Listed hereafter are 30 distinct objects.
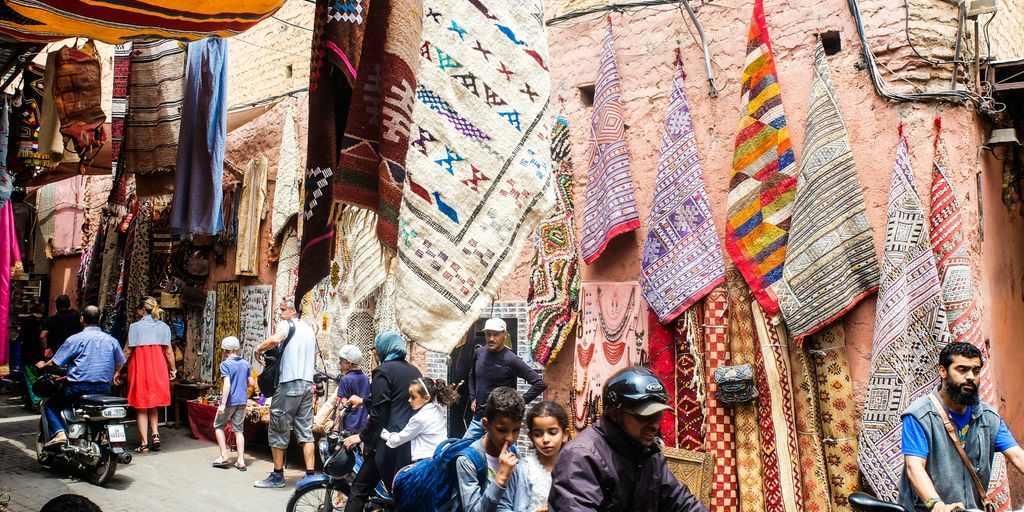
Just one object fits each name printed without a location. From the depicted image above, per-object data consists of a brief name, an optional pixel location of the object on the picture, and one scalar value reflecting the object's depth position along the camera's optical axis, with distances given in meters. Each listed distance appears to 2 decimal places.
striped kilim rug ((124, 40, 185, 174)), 4.97
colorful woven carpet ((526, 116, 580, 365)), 6.03
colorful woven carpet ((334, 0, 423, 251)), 2.06
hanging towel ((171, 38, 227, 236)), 4.75
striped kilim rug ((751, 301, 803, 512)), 4.77
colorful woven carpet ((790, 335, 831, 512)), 4.72
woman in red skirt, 8.48
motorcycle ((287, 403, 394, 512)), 5.41
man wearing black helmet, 2.46
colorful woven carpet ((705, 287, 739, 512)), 4.99
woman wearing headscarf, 4.84
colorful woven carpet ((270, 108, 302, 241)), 8.67
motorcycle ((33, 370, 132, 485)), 6.82
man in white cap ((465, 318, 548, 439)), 5.79
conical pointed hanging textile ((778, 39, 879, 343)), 4.60
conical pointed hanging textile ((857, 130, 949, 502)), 4.27
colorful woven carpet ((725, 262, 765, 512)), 4.93
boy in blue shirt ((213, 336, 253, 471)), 7.72
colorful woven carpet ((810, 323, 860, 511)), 4.67
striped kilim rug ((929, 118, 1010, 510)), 4.35
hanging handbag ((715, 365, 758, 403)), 4.93
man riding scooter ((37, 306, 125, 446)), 7.16
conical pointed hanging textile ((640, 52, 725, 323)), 5.16
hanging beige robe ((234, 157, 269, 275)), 9.28
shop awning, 2.67
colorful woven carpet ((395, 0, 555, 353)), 1.82
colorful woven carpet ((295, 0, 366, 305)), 2.31
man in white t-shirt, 7.13
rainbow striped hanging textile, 4.89
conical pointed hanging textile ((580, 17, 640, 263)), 5.67
